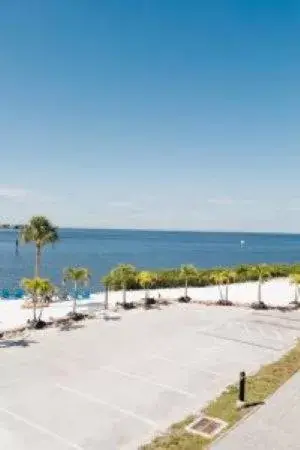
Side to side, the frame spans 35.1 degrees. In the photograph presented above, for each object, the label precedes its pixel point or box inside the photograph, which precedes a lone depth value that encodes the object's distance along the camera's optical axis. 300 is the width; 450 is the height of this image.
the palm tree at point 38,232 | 46.38
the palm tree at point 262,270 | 48.44
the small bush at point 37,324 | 34.31
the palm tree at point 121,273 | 43.88
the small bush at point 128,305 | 42.72
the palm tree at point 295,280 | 45.22
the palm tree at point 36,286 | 35.47
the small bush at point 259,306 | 43.38
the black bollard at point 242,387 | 19.42
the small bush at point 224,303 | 44.94
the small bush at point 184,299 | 46.28
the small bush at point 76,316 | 37.34
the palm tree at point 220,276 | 48.22
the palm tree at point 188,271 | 48.84
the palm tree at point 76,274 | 39.94
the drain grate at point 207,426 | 16.88
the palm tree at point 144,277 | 47.16
